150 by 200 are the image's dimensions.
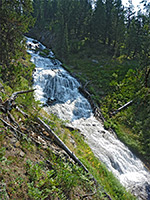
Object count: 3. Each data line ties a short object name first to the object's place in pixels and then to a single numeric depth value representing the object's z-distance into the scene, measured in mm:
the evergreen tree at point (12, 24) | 8641
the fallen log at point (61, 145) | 5840
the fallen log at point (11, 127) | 4469
